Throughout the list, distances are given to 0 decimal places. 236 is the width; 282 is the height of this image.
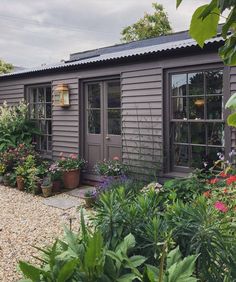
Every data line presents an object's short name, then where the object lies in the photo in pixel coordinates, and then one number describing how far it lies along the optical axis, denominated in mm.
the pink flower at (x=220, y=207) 1991
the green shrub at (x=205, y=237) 1328
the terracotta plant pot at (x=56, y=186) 5253
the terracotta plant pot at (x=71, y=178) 5375
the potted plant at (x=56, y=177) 5259
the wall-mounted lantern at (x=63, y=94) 5765
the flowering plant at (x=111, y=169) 4775
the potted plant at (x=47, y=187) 5043
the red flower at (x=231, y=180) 2613
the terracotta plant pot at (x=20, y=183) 5442
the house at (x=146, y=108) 4094
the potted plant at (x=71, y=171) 5373
